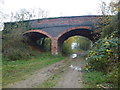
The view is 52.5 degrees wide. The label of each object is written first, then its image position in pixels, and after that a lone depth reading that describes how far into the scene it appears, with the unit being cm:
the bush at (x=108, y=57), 478
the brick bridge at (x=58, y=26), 1534
